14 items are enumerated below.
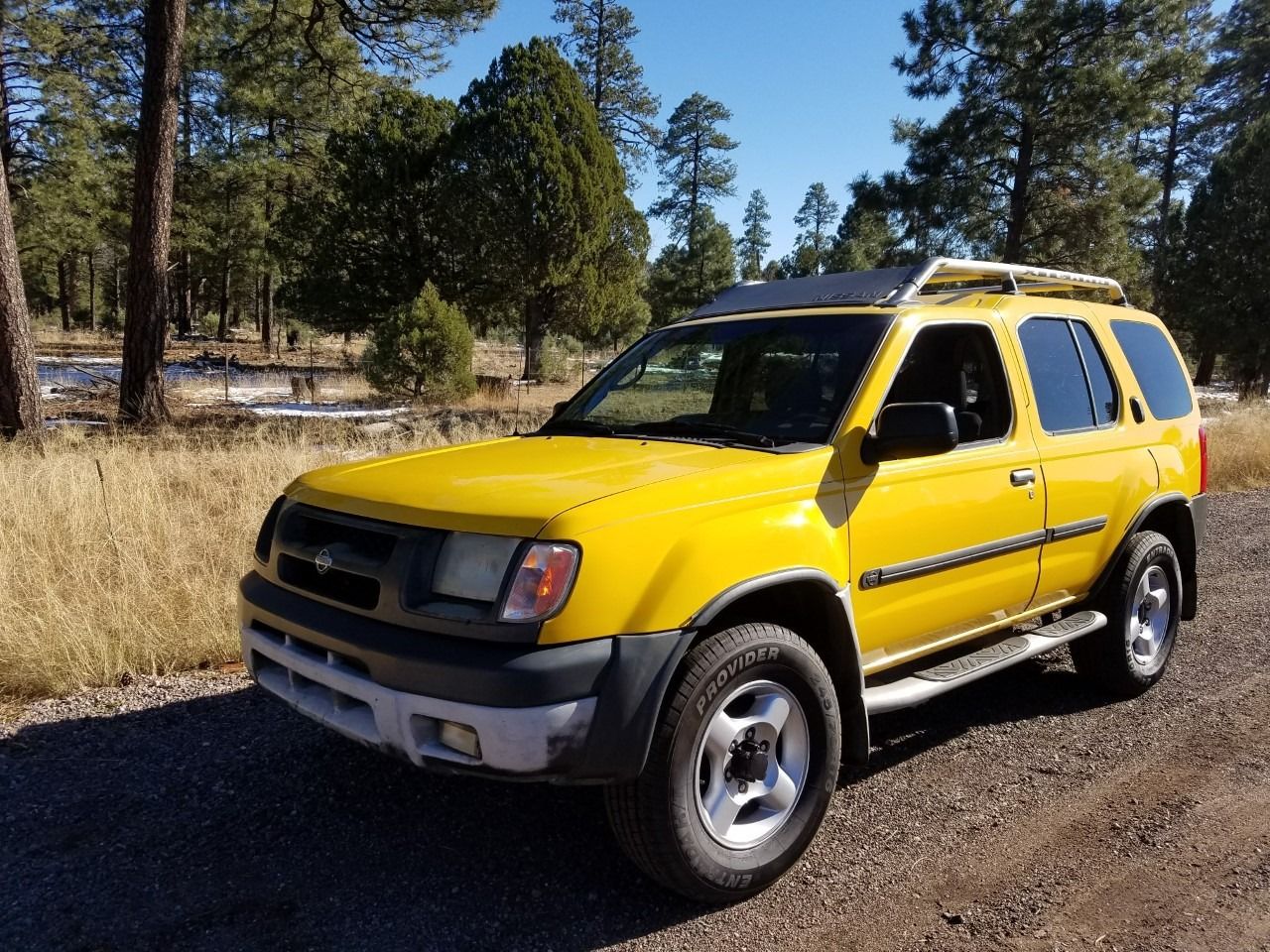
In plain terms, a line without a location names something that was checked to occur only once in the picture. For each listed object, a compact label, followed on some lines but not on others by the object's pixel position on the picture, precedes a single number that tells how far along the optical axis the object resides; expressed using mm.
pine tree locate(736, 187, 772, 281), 69312
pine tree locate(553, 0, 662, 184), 34844
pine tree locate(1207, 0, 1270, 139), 29422
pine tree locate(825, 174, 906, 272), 19766
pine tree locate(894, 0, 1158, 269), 16656
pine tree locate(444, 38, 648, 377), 22469
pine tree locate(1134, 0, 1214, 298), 16328
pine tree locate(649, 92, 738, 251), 48156
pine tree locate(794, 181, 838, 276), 75000
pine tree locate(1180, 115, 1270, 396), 24016
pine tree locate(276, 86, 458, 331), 24172
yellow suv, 2270
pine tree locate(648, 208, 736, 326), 42875
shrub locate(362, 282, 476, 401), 17375
